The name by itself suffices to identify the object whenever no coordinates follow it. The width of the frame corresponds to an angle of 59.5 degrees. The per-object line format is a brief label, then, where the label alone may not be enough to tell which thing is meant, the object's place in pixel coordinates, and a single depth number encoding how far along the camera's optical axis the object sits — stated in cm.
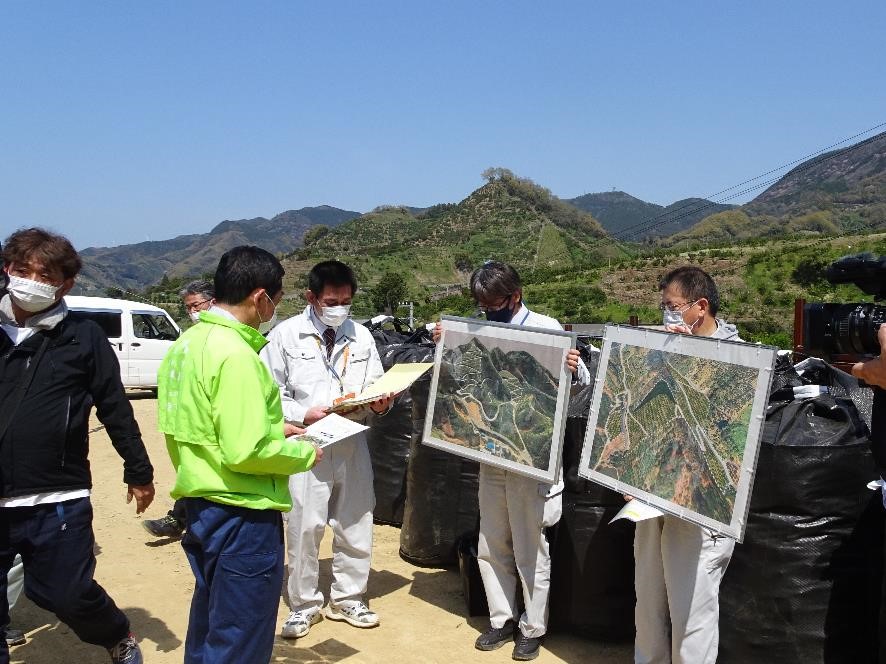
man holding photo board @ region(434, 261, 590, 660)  345
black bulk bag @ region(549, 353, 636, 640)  346
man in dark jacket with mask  276
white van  1377
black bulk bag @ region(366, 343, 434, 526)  502
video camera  227
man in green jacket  228
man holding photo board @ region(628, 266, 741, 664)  278
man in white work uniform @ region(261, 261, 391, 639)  373
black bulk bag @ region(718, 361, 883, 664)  283
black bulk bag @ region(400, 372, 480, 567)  434
